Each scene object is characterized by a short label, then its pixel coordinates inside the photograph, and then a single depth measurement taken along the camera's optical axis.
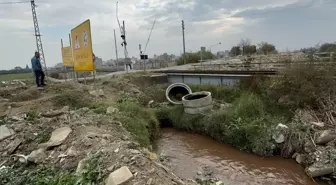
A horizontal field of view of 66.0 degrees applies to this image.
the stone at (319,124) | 7.63
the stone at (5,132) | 5.81
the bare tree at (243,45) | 34.17
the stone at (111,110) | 8.15
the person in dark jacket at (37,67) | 10.67
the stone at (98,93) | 10.91
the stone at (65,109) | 7.79
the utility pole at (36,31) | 20.00
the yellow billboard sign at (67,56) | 13.65
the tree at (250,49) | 32.84
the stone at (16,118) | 6.80
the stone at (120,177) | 3.69
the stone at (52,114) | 7.03
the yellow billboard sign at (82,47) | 9.50
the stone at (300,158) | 7.06
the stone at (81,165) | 4.18
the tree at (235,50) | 35.95
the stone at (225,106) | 10.13
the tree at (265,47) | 31.53
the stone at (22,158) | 4.90
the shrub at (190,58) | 31.87
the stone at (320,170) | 6.25
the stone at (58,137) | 5.34
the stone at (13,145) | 5.38
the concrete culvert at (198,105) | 10.16
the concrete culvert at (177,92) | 12.82
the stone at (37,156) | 4.86
